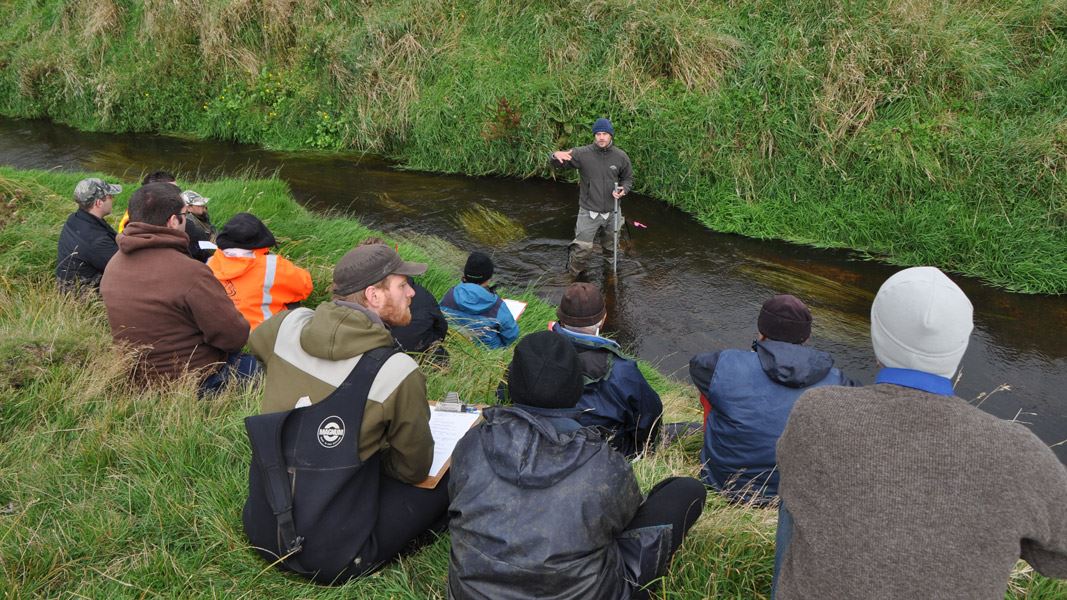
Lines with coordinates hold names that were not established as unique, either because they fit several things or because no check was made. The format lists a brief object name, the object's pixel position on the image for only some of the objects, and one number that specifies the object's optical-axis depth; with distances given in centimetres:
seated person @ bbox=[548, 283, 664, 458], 380
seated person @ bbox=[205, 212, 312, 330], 478
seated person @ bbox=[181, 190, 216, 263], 576
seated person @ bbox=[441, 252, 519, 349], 567
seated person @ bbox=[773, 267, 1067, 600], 167
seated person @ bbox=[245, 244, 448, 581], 261
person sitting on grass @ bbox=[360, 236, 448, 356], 473
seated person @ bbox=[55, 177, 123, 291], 516
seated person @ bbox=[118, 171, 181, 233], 604
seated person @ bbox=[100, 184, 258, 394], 397
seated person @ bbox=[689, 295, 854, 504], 342
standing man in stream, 808
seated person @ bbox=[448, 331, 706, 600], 214
